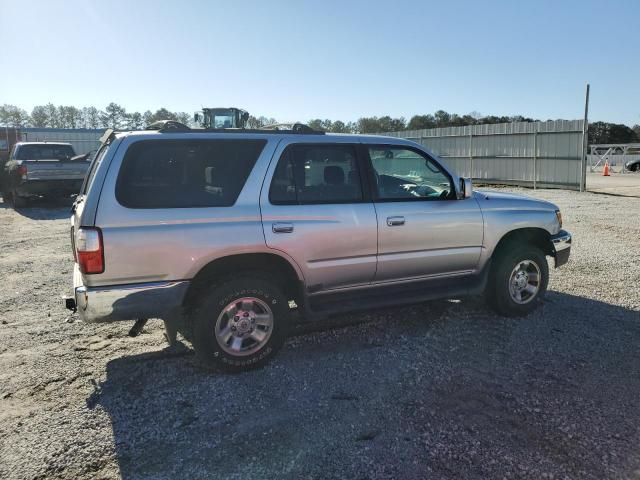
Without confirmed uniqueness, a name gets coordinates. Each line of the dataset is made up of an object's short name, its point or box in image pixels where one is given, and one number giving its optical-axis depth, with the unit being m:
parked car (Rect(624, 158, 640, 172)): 30.82
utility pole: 17.56
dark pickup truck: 14.35
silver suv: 3.79
